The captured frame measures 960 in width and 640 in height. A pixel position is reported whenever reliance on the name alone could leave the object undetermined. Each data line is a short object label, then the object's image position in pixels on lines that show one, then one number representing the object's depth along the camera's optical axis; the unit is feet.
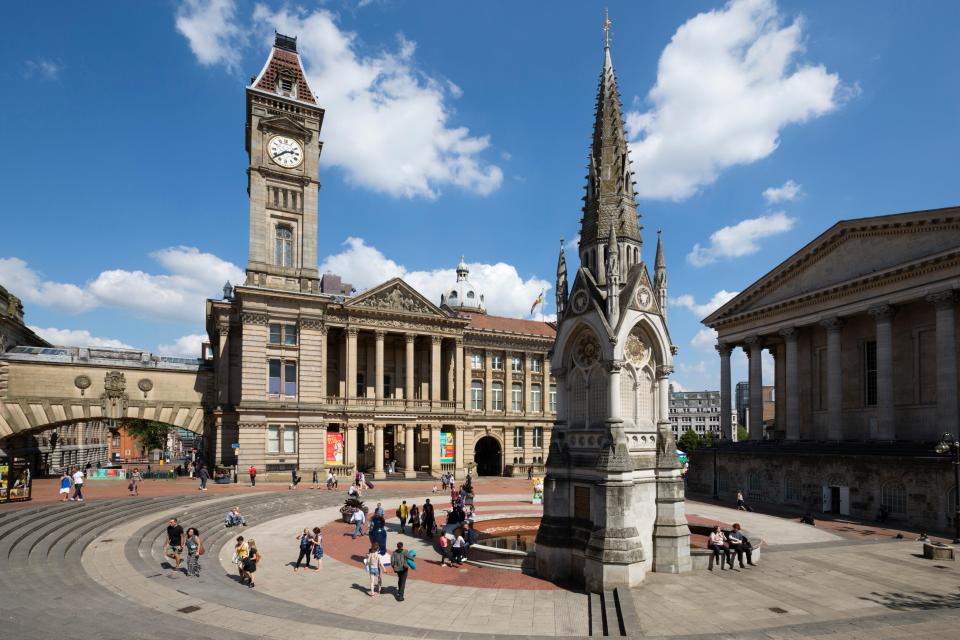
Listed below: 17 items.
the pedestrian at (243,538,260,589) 63.77
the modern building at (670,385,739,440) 596.70
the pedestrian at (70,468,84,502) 100.07
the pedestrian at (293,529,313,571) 72.13
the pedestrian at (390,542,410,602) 60.13
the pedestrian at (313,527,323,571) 71.87
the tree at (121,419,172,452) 296.71
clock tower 159.43
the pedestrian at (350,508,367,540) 92.68
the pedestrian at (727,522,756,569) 71.46
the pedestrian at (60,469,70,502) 101.72
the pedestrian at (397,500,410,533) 98.94
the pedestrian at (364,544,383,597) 62.13
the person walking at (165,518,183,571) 66.49
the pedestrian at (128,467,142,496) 116.67
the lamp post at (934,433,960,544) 93.98
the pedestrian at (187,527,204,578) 64.49
